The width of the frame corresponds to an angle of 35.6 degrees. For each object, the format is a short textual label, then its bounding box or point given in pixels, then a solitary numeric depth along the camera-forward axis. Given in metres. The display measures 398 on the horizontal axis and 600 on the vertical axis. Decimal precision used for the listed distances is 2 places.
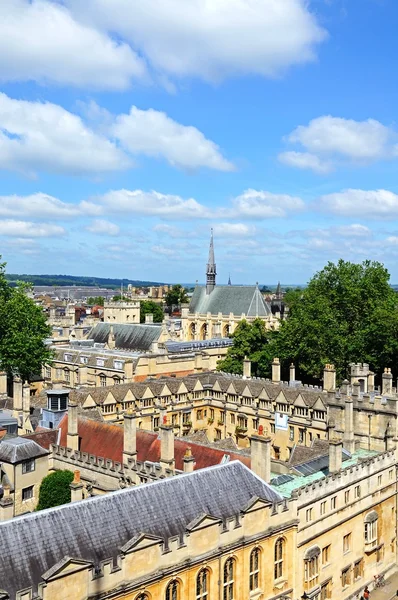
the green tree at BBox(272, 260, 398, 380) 57.06
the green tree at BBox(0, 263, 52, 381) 56.62
